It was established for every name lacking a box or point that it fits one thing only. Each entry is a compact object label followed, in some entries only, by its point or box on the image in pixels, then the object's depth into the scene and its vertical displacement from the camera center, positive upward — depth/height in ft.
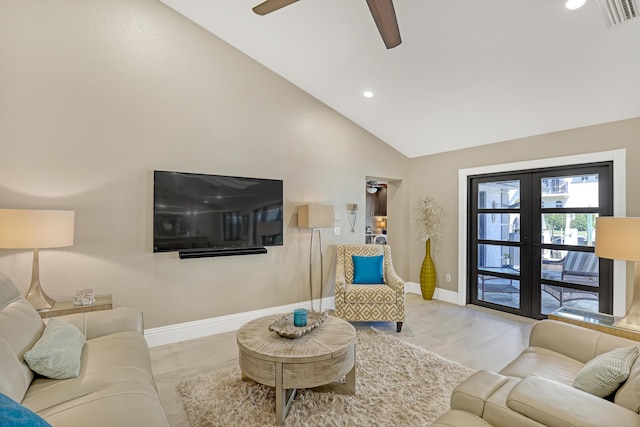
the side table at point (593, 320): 7.35 -2.60
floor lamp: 13.15 +0.06
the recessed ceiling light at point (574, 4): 7.76 +5.24
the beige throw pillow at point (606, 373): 4.46 -2.21
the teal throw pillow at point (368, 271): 13.64 -2.28
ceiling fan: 6.15 +4.06
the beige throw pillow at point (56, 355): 5.24 -2.34
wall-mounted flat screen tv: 10.82 +0.19
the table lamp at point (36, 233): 7.68 -0.40
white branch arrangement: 16.89 -0.07
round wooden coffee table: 6.71 -3.09
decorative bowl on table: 7.50 -2.71
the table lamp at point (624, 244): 7.54 -0.63
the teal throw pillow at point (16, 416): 2.23 -1.47
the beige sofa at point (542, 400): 3.76 -2.36
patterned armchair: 12.19 -3.26
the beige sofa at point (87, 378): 4.29 -2.63
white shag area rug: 6.82 -4.28
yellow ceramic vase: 16.61 -3.06
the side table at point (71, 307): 8.18 -2.43
